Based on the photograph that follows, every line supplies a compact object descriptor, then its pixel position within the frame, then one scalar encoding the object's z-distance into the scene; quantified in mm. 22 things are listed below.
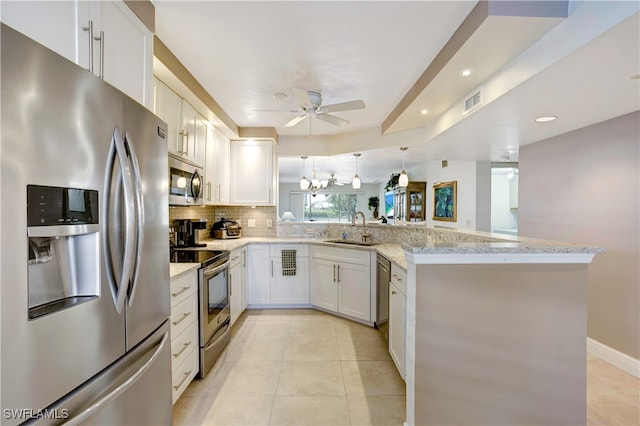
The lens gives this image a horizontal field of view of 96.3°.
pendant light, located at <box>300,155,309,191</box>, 4788
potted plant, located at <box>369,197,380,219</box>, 10289
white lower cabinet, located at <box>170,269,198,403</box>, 1825
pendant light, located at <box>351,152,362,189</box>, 4512
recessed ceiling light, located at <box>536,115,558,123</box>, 2455
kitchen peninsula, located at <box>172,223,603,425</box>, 1607
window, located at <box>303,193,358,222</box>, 11297
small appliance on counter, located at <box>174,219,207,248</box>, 3076
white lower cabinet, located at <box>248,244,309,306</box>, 3830
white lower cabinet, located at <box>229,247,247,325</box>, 3096
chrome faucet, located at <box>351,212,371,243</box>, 3660
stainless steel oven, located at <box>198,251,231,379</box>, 2248
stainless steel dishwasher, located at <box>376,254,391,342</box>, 2691
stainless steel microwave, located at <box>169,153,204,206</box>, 2350
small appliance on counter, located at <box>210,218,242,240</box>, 3965
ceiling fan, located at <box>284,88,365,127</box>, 2380
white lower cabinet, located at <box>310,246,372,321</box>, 3268
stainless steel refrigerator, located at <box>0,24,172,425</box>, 728
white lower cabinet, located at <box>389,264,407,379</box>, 2170
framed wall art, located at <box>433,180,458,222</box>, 5148
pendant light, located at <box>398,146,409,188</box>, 4029
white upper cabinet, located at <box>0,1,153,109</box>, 939
